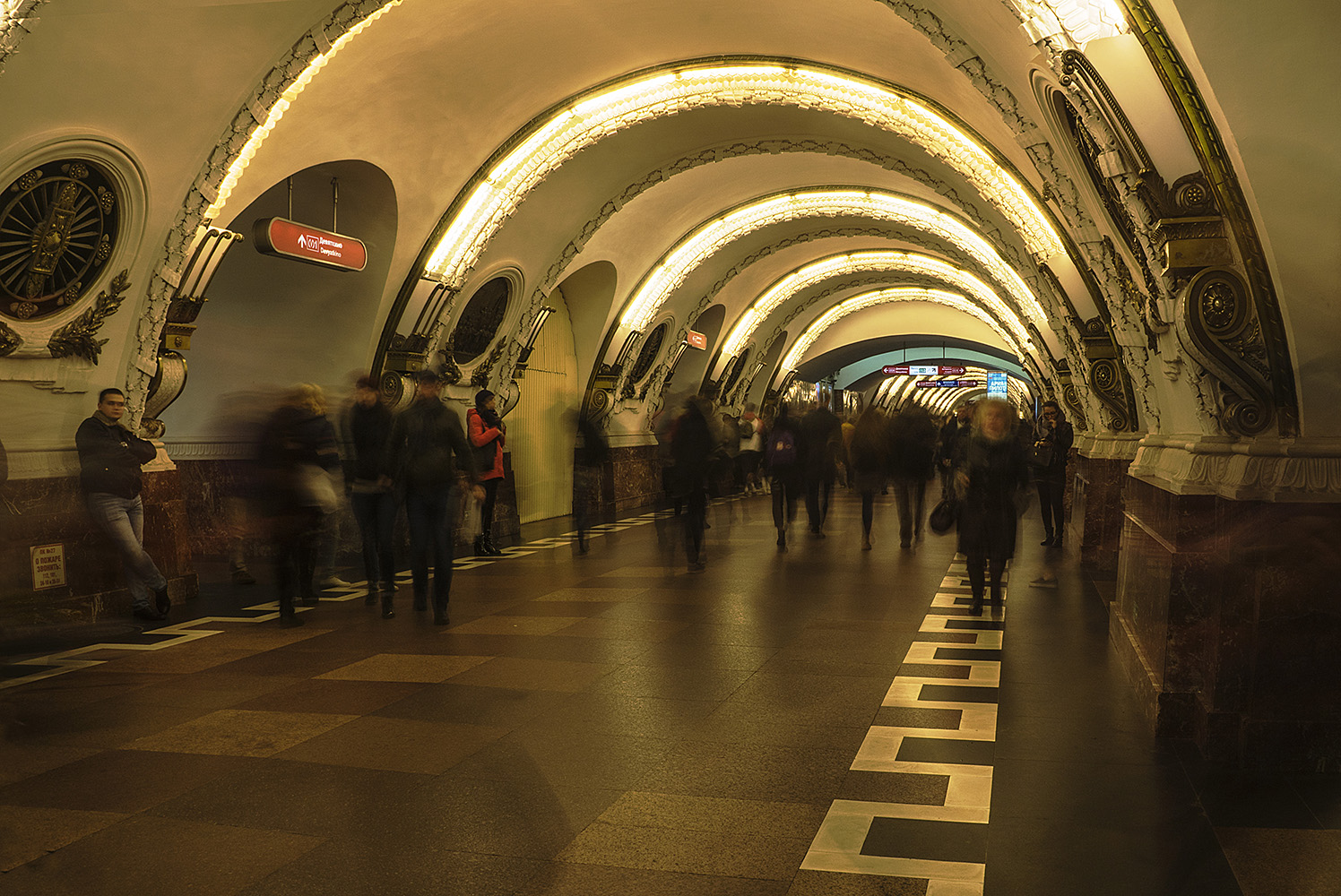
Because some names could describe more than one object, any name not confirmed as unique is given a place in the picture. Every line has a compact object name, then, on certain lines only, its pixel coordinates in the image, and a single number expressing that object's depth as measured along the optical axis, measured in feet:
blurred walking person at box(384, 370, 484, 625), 22.99
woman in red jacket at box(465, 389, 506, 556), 33.99
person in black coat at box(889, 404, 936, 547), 37.78
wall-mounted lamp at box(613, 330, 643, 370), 56.18
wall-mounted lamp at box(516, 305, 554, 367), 46.39
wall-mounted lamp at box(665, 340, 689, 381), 63.26
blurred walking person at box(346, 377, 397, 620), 25.27
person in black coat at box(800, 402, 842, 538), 39.83
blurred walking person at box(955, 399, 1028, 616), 23.79
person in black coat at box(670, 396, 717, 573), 31.63
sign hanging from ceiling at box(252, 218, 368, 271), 30.30
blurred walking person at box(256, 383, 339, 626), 23.09
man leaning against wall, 23.70
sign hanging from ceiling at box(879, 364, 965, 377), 123.97
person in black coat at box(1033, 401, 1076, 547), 37.01
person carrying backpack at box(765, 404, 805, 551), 39.27
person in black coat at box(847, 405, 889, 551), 38.96
